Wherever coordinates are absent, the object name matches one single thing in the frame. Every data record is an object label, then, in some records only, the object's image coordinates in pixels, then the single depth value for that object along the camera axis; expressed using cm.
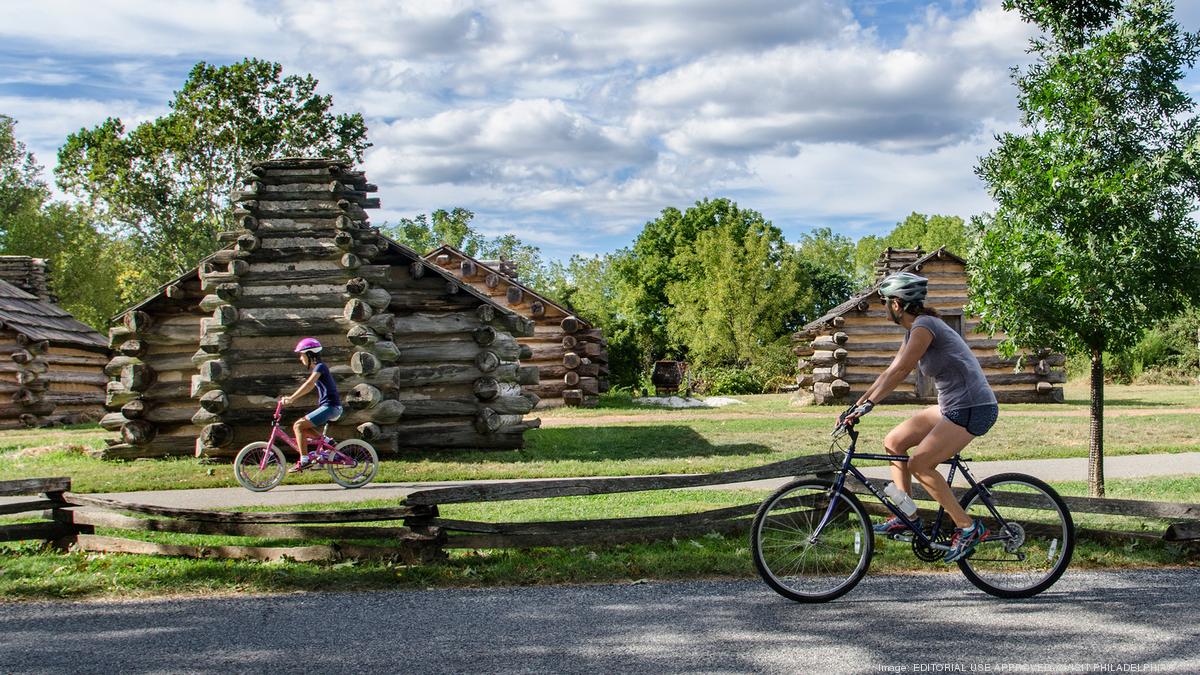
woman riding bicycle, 678
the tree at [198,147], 4159
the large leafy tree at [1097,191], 1051
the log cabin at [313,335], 1659
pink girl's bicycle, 1387
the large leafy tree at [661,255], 6256
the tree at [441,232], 9084
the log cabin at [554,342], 3156
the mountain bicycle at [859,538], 702
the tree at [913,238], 8163
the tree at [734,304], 4581
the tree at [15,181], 5981
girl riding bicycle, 1390
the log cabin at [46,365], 2978
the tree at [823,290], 5995
